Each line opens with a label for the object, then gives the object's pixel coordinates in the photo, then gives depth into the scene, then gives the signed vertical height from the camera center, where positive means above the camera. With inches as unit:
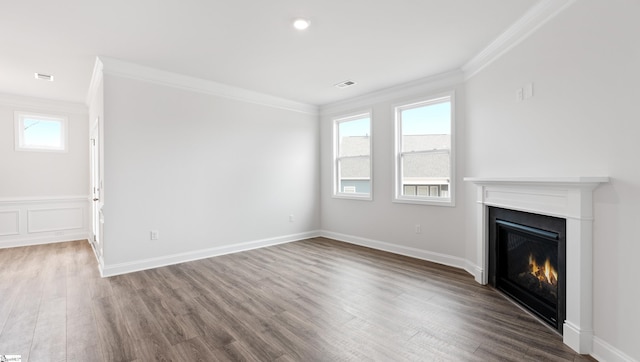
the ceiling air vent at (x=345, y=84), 184.1 +60.4
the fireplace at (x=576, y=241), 82.6 -18.0
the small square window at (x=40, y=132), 215.2 +36.0
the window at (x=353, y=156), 217.5 +17.1
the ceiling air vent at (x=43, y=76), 167.8 +59.6
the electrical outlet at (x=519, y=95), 113.8 +32.6
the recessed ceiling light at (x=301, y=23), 110.8 +59.5
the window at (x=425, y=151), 170.7 +16.6
